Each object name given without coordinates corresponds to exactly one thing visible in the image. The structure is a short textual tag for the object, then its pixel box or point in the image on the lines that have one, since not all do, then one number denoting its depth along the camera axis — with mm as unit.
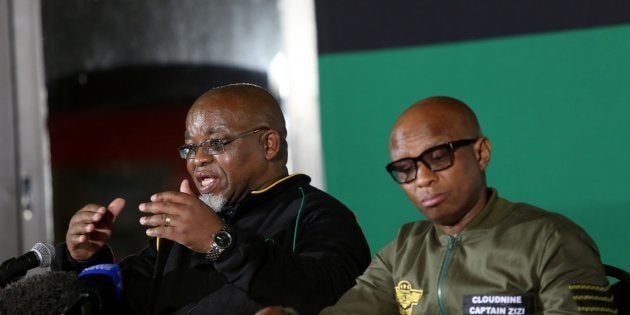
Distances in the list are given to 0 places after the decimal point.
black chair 4195
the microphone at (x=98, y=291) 4184
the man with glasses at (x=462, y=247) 3941
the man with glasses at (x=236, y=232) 4695
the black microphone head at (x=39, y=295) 4262
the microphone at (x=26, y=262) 4809
